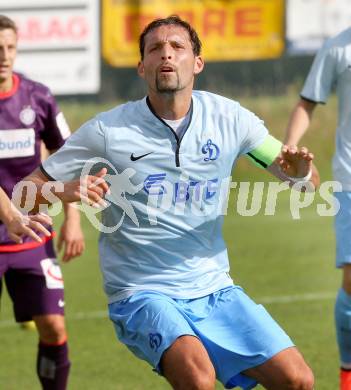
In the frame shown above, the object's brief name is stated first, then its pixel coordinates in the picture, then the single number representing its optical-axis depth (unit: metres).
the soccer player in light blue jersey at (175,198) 12.45
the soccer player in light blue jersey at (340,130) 15.43
